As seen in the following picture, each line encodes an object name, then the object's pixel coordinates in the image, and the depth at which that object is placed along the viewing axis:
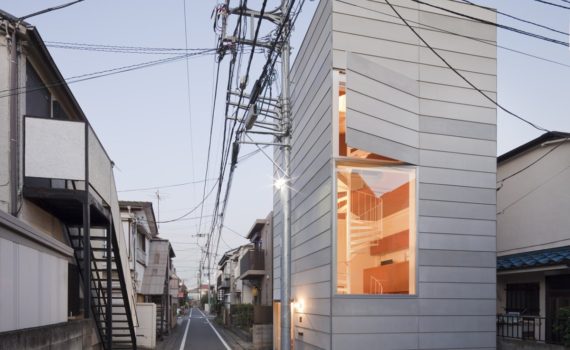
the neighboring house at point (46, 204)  6.66
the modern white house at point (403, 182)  10.46
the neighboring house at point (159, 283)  28.39
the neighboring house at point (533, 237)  11.11
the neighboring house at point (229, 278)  50.50
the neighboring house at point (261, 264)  30.05
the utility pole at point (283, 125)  9.98
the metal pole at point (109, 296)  11.68
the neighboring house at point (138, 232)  24.64
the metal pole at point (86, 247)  9.93
